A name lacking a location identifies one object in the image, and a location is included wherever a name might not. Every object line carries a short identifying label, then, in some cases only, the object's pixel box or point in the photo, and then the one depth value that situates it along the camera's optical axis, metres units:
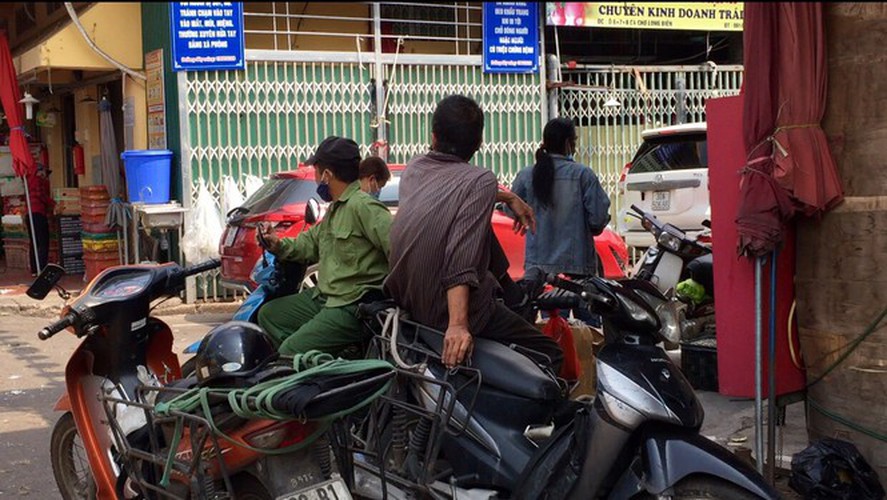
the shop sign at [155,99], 12.24
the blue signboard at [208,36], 11.73
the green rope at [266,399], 3.41
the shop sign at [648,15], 13.77
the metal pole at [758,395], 4.38
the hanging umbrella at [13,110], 13.32
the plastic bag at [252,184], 11.89
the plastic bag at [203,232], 11.55
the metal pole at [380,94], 12.80
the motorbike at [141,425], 3.65
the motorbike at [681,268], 7.25
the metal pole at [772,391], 4.42
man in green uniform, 4.55
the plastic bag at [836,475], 4.12
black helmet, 3.83
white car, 10.07
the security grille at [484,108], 13.02
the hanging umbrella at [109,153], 13.28
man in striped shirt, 3.84
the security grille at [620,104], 14.06
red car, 9.38
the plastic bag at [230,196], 11.62
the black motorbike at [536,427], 3.30
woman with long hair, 6.54
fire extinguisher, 15.24
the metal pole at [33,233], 13.89
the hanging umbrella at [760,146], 4.24
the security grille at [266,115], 11.94
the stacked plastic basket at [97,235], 13.23
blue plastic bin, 11.77
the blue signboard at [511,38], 13.55
